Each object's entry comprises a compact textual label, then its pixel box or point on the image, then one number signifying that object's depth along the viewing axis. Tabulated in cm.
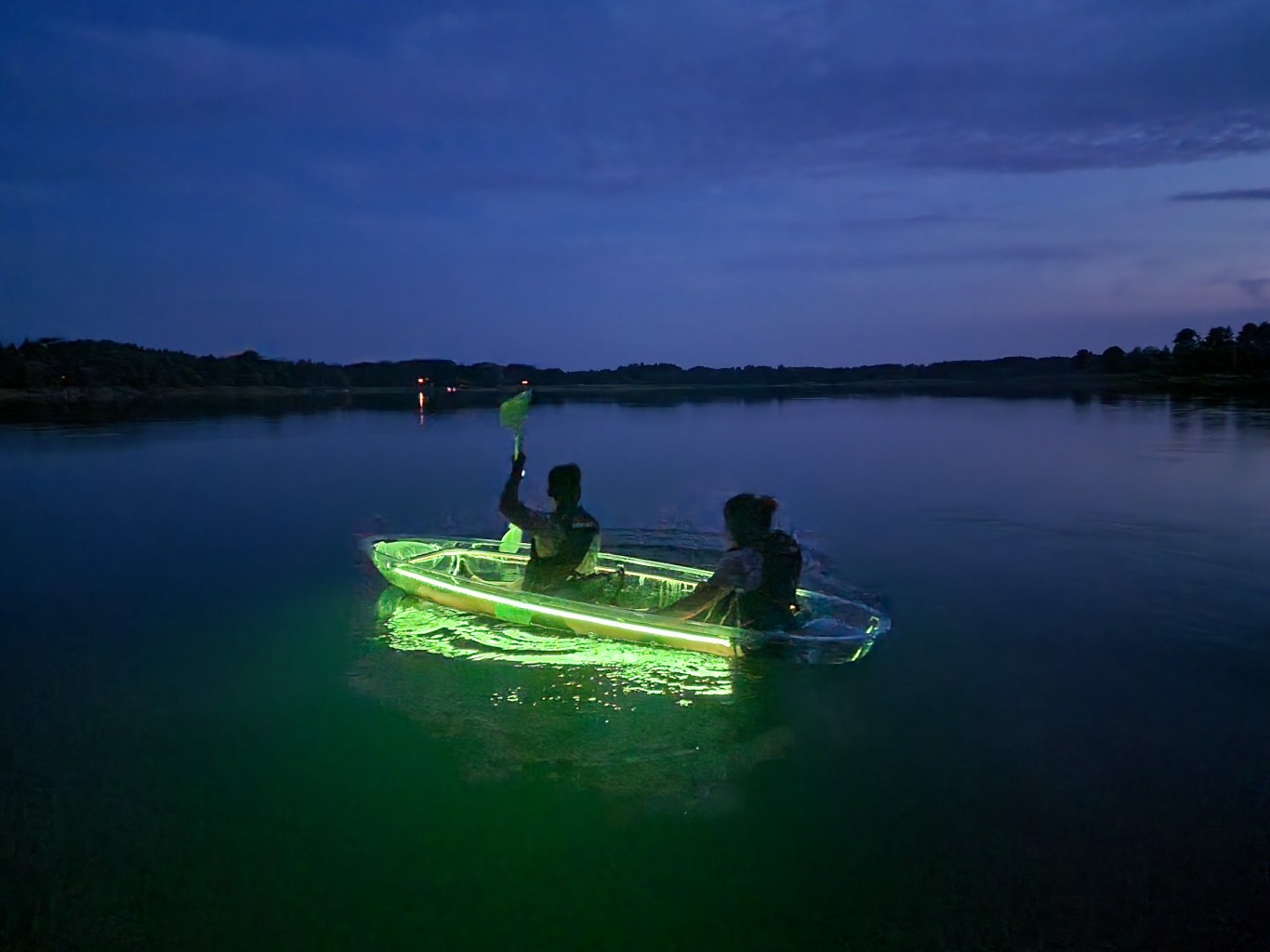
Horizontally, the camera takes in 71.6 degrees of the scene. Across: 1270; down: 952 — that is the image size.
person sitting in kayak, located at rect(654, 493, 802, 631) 750
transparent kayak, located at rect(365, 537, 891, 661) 758
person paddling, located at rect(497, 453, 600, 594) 846
